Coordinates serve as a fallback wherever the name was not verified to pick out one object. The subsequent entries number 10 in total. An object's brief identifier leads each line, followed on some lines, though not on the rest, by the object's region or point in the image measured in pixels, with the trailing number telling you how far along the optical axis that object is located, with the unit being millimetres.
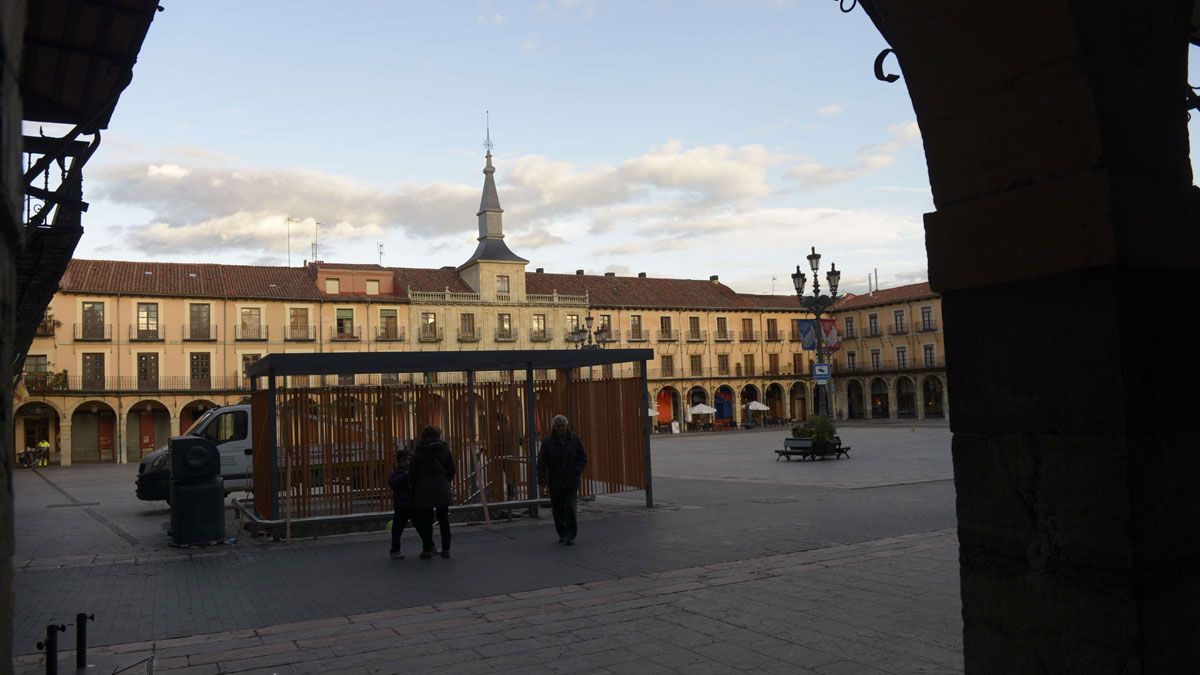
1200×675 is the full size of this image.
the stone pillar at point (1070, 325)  2461
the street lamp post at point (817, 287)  22906
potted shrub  24422
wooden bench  24406
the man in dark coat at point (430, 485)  9883
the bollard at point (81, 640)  5559
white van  16234
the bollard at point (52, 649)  5012
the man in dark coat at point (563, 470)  10438
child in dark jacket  10062
